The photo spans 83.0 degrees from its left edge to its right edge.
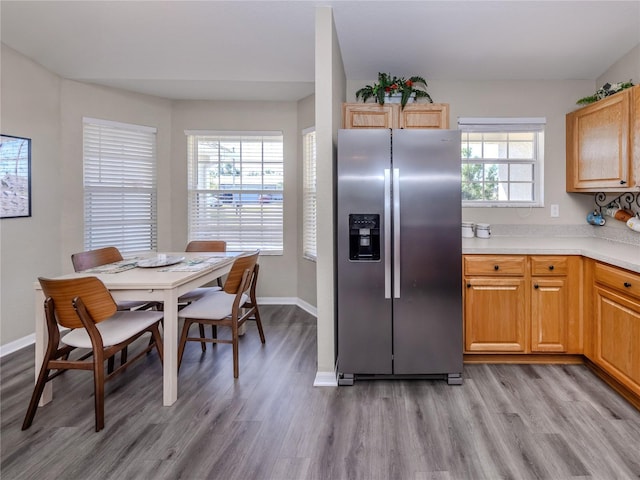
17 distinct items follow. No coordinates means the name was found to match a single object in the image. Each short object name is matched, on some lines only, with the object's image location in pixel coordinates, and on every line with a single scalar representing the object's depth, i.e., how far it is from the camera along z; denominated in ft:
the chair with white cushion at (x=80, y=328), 6.49
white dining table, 7.30
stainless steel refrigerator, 7.98
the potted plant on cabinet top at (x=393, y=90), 10.34
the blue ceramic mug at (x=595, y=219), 10.81
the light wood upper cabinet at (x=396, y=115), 10.37
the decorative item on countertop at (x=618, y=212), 9.78
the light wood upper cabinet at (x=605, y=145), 8.39
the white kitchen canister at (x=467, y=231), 11.11
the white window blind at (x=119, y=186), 13.01
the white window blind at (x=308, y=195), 14.01
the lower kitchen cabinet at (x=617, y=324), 7.14
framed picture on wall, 9.98
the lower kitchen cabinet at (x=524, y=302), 8.95
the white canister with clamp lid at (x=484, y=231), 10.99
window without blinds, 11.54
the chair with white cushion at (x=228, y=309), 8.57
